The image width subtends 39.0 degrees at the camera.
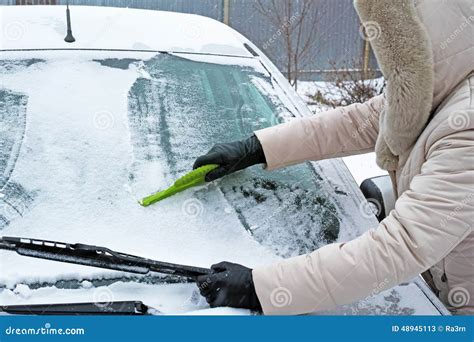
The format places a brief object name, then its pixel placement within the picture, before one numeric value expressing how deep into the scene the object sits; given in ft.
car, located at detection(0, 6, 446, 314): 5.20
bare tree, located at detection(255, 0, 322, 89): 23.93
